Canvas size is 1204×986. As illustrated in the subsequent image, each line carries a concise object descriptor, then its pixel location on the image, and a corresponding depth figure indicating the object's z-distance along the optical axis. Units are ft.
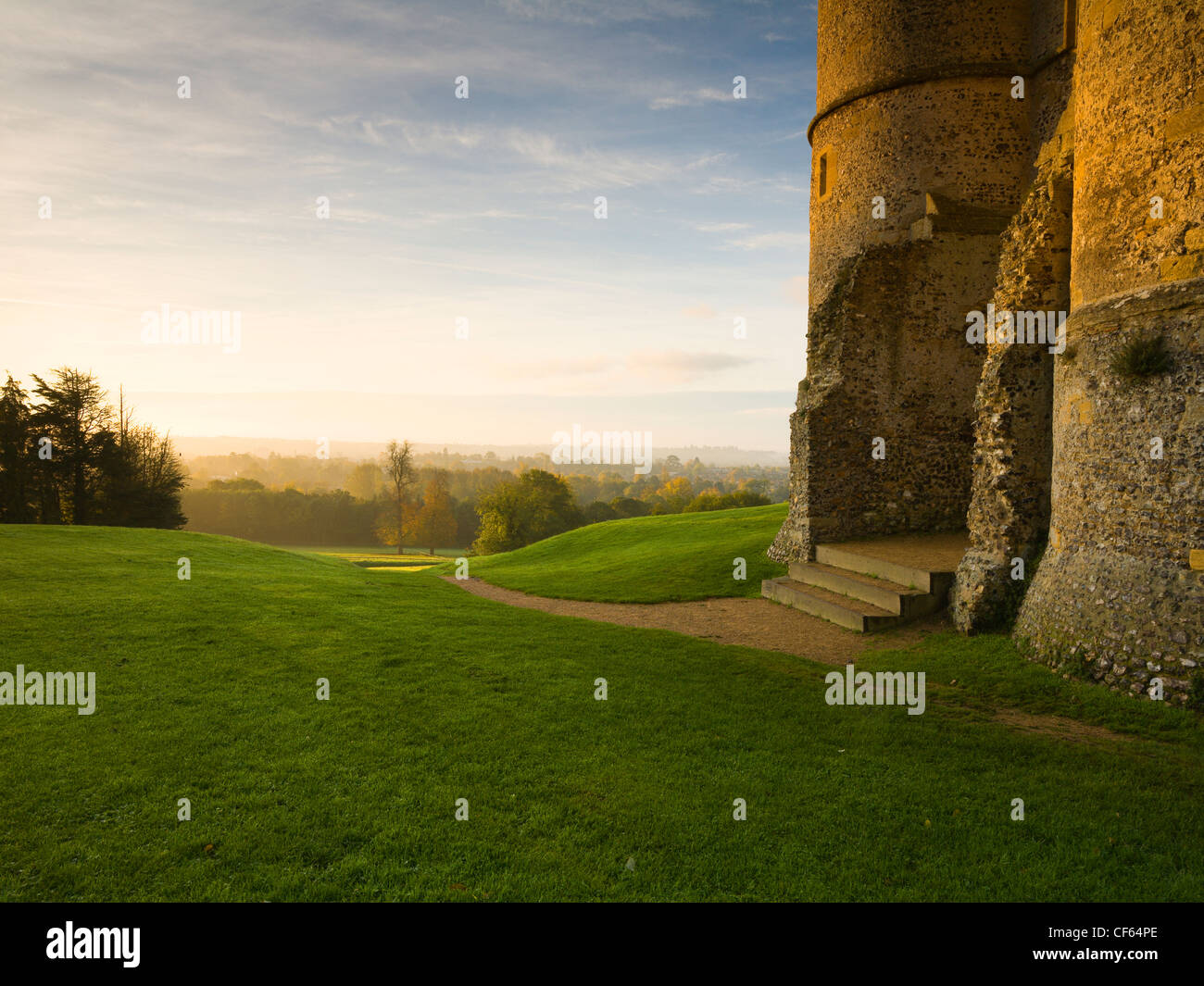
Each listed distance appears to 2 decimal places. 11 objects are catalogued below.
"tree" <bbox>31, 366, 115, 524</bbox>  104.73
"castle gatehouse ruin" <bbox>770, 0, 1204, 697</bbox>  27.35
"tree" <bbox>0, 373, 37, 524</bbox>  98.17
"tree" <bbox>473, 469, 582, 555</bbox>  177.17
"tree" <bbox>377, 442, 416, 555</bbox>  186.29
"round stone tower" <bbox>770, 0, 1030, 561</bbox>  53.21
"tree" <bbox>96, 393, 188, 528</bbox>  110.22
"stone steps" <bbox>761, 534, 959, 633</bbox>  40.63
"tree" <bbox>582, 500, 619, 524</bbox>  215.98
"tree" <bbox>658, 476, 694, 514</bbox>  215.10
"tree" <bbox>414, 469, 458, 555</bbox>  204.44
